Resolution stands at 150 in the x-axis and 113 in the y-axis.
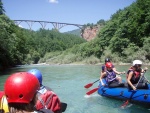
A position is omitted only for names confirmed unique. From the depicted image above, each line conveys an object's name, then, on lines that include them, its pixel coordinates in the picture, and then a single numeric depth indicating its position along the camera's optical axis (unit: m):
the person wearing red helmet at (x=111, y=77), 5.10
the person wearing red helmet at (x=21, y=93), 1.02
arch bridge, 55.16
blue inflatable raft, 4.19
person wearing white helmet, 4.26
